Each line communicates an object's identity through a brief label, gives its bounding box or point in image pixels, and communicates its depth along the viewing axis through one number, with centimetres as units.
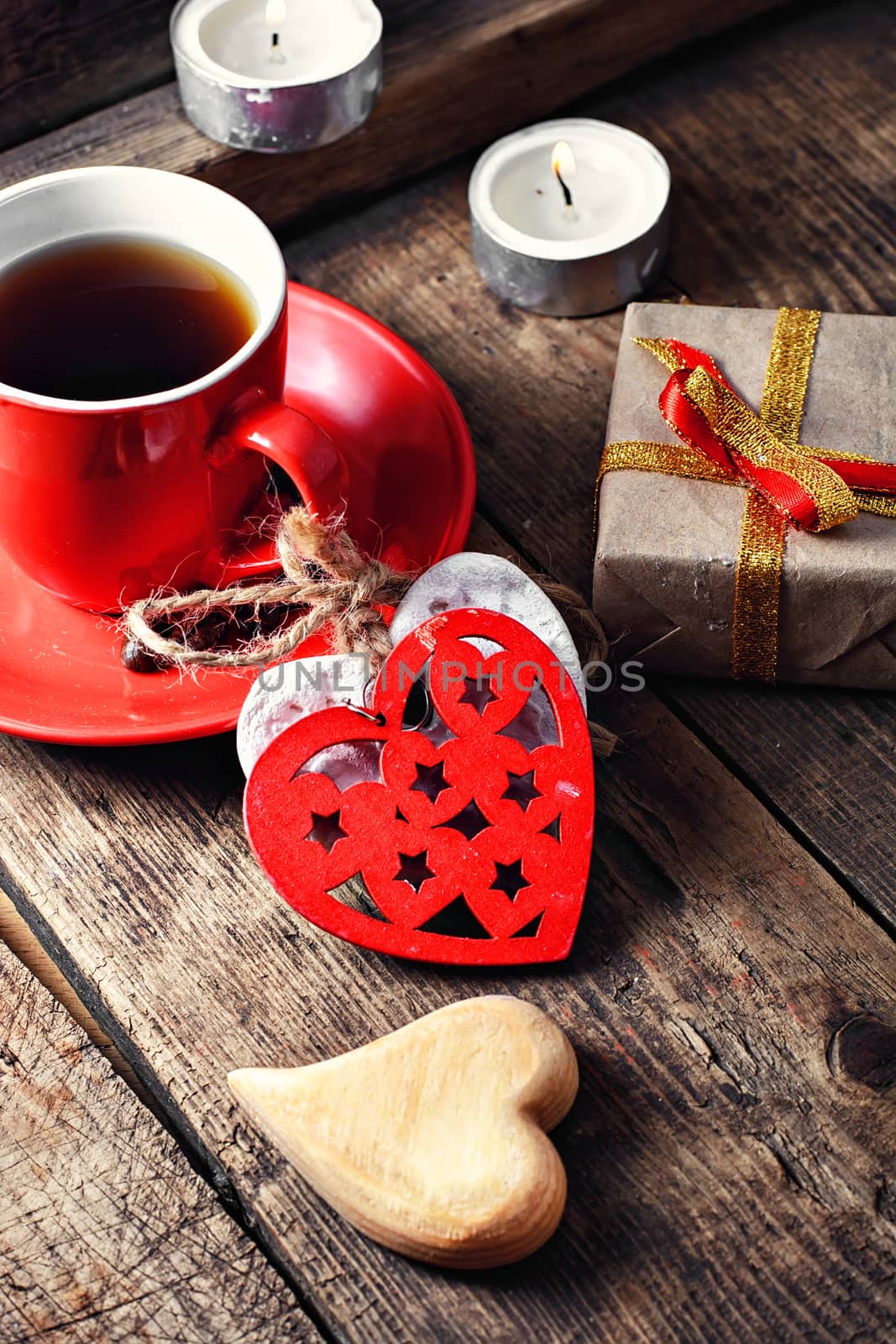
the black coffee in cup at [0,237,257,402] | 63
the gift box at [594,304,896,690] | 63
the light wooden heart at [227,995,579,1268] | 58
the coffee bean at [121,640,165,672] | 63
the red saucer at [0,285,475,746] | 62
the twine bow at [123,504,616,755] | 62
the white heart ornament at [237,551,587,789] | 62
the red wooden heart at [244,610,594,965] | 61
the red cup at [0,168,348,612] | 61
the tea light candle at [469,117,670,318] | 67
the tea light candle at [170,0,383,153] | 68
